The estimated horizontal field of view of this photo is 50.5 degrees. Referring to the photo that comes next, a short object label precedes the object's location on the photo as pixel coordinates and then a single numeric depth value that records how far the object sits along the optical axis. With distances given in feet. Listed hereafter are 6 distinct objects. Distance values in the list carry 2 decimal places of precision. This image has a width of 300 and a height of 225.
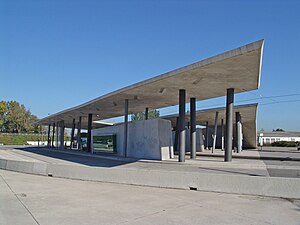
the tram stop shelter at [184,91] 55.06
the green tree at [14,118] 351.87
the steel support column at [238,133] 120.88
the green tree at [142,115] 417.90
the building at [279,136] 314.18
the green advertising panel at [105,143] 109.29
